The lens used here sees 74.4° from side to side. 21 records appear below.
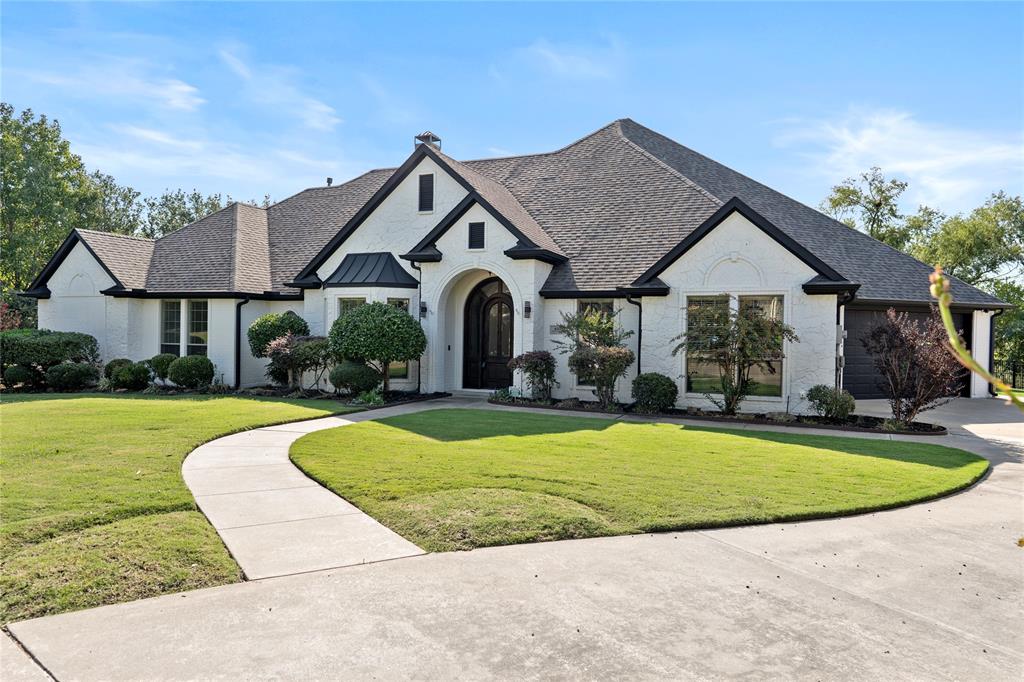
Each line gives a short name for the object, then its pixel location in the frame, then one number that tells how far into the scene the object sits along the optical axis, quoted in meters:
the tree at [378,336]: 17.30
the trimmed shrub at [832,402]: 14.25
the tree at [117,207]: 49.03
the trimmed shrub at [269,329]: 19.08
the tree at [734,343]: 14.22
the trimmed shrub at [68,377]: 19.12
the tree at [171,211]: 55.07
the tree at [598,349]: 15.61
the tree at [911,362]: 12.95
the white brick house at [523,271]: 15.61
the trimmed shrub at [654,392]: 15.48
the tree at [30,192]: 31.97
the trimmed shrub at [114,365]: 19.73
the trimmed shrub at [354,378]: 17.31
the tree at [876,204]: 34.41
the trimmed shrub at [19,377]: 19.30
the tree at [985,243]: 33.19
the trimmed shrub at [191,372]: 19.09
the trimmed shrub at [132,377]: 19.09
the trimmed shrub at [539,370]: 16.73
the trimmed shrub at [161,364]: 19.59
